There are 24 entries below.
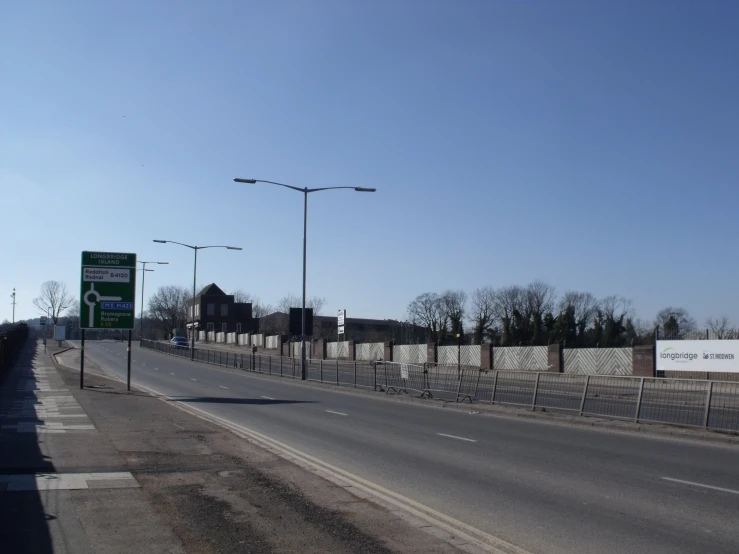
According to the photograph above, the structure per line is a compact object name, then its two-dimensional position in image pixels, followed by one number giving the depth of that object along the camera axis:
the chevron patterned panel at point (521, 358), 52.94
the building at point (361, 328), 127.50
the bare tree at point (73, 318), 155.65
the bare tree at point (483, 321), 103.91
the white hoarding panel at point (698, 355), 35.75
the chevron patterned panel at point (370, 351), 68.56
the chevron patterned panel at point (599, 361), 46.31
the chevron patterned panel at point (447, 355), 61.38
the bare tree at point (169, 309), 155.50
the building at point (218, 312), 131.12
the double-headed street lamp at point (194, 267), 53.66
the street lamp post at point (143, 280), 72.00
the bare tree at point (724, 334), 44.19
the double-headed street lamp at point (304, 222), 36.03
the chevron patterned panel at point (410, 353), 65.12
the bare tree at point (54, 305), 153.00
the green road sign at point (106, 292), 27.48
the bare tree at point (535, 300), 125.61
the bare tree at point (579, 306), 123.44
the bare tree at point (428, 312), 129.00
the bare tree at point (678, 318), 117.56
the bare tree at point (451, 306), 126.31
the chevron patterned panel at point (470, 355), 59.47
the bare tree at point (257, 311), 162.84
